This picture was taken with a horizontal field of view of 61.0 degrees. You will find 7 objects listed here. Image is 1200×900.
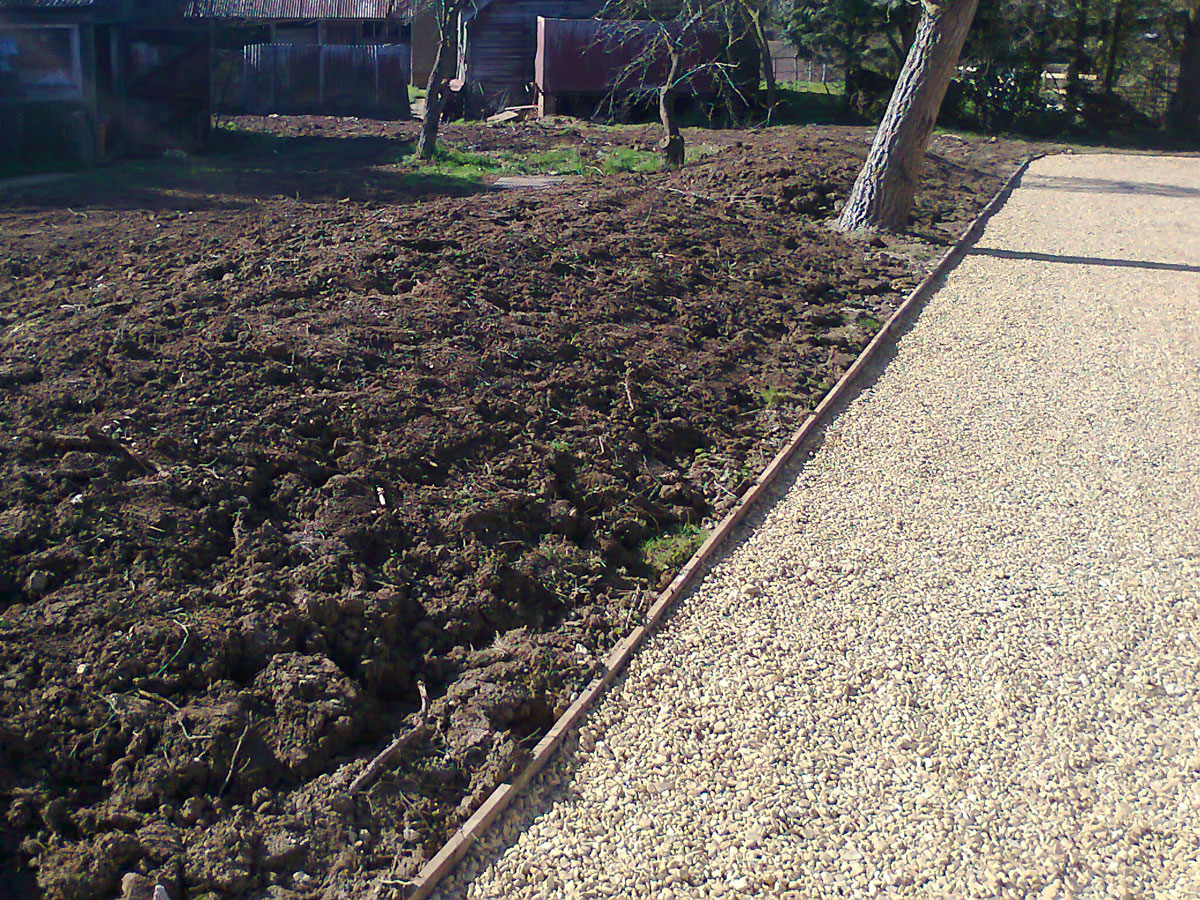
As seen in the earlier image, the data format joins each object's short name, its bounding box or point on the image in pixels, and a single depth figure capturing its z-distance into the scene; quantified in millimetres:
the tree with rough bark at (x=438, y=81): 15430
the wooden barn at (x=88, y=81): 15039
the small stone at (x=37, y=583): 3877
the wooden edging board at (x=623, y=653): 3205
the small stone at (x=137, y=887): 2945
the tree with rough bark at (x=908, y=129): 11898
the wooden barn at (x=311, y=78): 24188
